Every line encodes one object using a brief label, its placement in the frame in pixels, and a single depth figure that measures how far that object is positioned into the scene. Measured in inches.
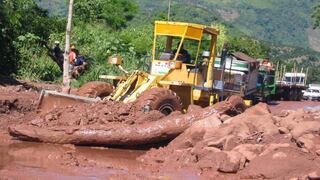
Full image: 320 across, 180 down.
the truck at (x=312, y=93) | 1745.8
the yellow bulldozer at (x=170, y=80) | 593.9
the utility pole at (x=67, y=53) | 679.1
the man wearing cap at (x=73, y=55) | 919.5
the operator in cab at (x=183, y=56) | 660.1
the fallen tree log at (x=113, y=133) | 526.9
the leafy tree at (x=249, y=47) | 1875.9
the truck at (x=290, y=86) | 1370.6
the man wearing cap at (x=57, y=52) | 983.5
